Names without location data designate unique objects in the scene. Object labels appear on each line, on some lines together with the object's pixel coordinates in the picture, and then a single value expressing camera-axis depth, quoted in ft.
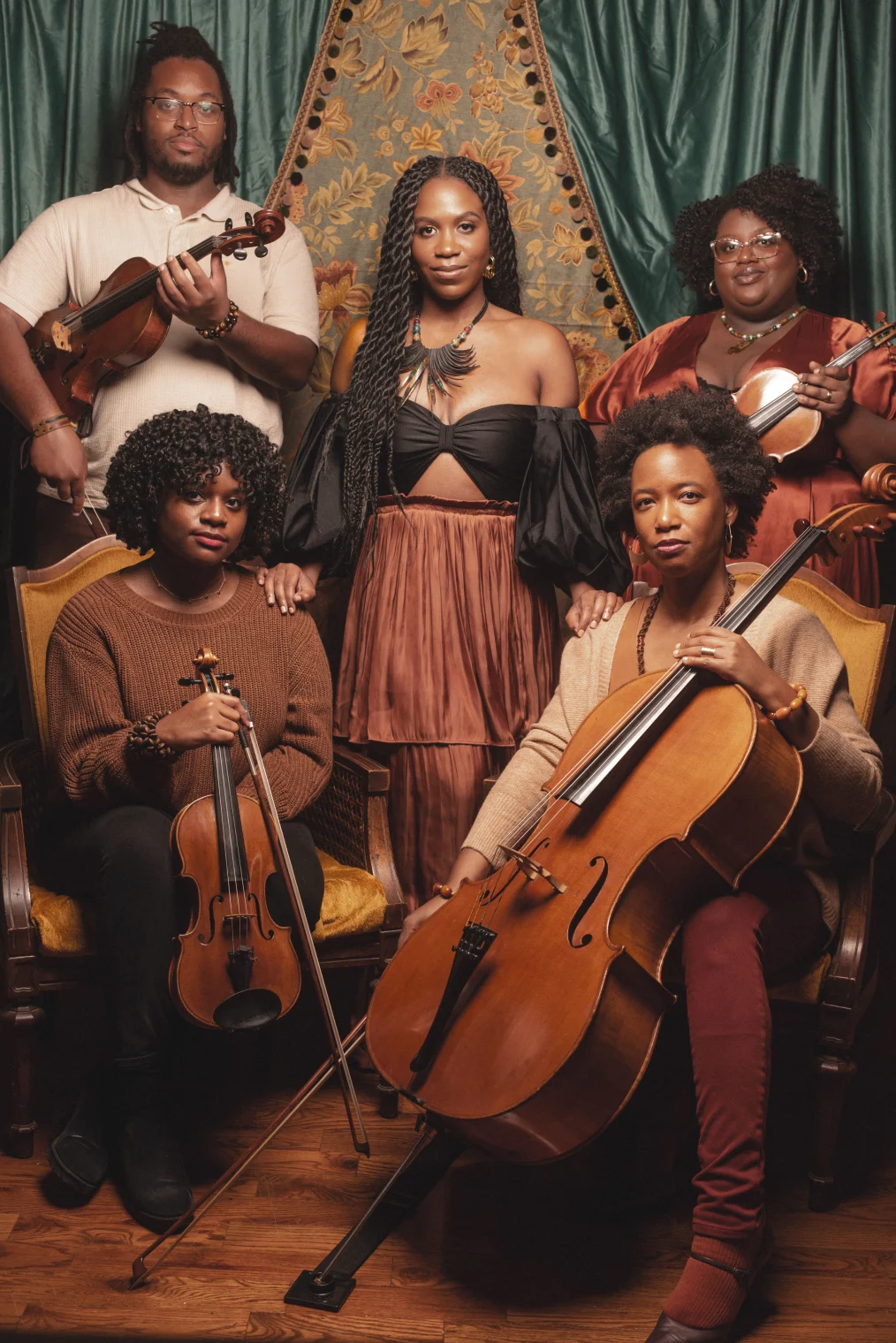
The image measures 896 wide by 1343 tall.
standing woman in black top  8.75
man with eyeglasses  9.15
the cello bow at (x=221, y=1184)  6.12
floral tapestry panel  10.71
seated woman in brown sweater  6.93
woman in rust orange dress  9.00
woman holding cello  5.77
